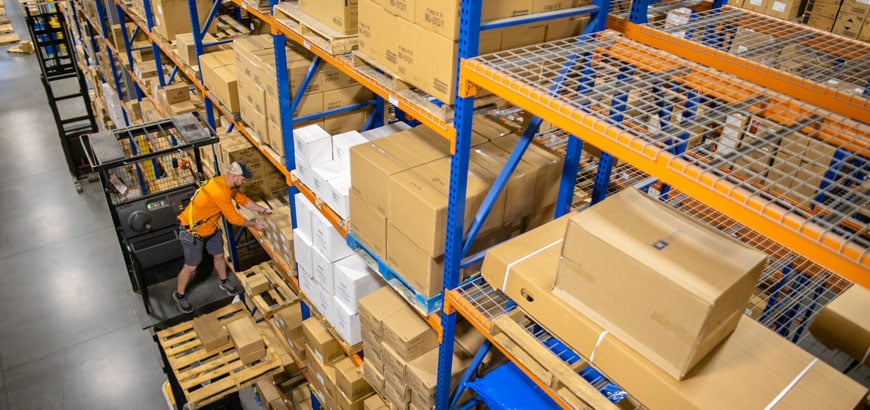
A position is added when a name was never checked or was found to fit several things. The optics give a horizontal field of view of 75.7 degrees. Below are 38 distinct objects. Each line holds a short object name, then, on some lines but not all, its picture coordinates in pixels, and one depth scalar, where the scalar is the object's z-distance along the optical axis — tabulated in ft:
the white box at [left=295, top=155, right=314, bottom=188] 15.00
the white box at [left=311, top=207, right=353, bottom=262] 14.83
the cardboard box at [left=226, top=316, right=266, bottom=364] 18.24
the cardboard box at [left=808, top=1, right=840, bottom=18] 21.72
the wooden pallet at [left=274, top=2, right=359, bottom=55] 12.65
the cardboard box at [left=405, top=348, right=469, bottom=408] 12.46
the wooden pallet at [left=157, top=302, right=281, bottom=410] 17.56
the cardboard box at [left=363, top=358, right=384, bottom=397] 14.10
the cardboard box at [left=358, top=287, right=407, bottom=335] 13.23
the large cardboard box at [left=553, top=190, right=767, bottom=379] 6.99
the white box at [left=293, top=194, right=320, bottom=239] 15.80
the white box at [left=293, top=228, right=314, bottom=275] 16.37
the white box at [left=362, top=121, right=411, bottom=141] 13.98
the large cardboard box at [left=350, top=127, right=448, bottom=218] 11.36
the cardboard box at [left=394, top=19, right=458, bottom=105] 9.43
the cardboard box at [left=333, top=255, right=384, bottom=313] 14.60
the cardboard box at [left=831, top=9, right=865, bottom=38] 21.13
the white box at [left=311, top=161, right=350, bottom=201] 14.23
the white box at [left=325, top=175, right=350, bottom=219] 13.52
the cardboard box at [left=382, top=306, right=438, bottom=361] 12.62
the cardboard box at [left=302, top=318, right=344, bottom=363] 16.99
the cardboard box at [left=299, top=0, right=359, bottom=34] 12.58
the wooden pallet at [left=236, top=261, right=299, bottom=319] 20.11
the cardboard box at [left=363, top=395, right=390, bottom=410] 15.31
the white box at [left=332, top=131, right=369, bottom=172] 14.42
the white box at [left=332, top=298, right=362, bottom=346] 15.25
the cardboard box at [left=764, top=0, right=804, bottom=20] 22.34
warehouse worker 18.56
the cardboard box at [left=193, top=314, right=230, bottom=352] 18.63
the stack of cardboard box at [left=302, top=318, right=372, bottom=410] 16.08
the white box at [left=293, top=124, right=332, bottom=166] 14.56
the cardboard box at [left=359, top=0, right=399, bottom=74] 10.73
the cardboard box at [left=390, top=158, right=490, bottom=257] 10.34
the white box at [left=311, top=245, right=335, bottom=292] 15.39
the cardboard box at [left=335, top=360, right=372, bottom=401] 15.92
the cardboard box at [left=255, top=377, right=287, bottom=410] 19.99
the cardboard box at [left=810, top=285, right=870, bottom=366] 9.53
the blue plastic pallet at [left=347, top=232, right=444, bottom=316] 11.64
